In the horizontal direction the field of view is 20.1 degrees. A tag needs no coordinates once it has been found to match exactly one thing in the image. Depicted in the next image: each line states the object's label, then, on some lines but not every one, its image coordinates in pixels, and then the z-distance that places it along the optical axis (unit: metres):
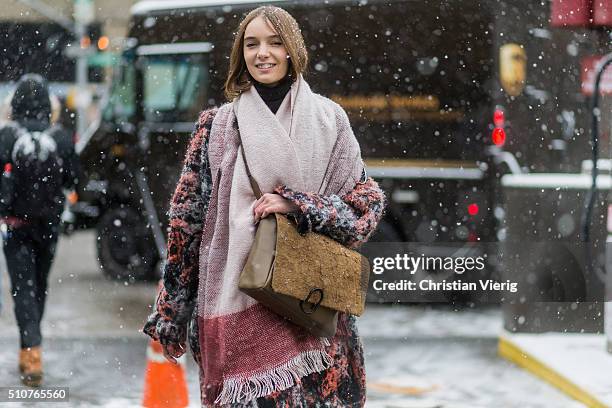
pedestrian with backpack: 9.78
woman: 4.96
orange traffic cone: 8.44
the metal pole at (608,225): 9.37
